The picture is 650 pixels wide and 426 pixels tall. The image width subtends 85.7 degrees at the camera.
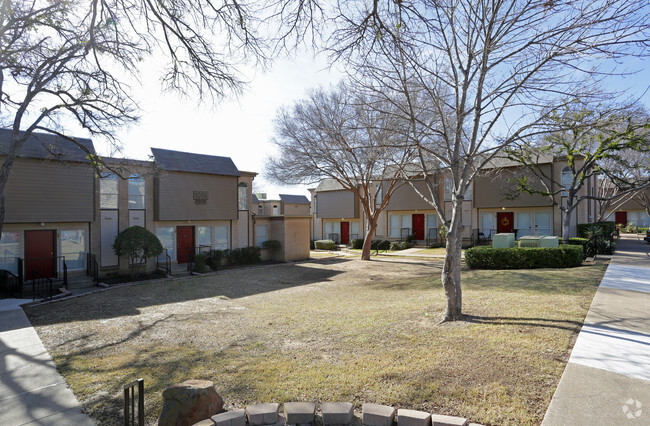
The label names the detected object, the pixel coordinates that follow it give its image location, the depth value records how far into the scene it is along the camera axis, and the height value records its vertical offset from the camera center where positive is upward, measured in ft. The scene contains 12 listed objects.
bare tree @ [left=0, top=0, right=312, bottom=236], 16.65 +11.12
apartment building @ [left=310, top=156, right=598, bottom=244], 69.72 +2.21
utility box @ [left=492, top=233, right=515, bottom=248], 50.24 -3.23
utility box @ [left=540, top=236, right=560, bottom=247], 46.58 -3.19
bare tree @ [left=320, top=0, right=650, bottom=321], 17.13 +8.85
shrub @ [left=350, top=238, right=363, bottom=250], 94.42 -6.57
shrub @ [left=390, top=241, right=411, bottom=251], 83.97 -6.40
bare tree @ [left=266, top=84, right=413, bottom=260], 55.31 +10.71
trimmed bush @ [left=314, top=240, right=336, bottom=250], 98.53 -7.07
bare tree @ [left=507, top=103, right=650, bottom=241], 44.50 +9.21
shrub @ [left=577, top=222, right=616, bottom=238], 64.59 -2.10
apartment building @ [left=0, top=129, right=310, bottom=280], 42.83 +1.91
